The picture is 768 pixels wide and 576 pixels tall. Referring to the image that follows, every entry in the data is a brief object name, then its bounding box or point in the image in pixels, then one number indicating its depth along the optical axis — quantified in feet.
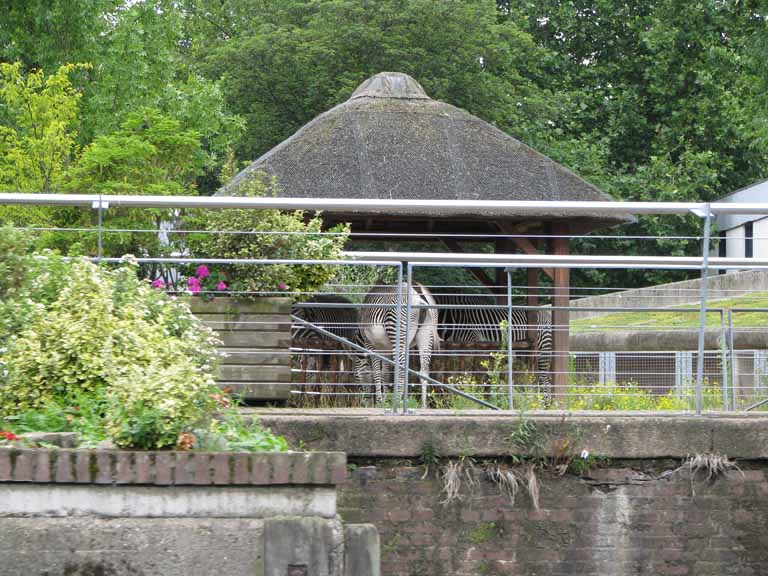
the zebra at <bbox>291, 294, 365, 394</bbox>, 63.05
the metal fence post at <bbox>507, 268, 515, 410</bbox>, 51.29
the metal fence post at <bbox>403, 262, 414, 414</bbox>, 51.72
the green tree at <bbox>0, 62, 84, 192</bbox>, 101.71
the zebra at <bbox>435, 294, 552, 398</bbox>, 72.38
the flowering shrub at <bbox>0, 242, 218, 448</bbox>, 35.06
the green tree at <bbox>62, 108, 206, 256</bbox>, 68.44
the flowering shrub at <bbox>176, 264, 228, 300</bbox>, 54.19
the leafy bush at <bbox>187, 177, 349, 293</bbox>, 55.06
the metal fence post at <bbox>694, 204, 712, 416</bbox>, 51.67
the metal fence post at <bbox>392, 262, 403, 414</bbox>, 51.67
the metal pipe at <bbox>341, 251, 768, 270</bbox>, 52.90
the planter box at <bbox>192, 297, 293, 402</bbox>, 52.65
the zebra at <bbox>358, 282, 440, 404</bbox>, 62.90
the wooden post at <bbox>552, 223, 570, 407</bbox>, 70.53
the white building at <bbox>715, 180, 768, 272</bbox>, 189.67
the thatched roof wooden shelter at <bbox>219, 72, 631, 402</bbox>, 84.28
